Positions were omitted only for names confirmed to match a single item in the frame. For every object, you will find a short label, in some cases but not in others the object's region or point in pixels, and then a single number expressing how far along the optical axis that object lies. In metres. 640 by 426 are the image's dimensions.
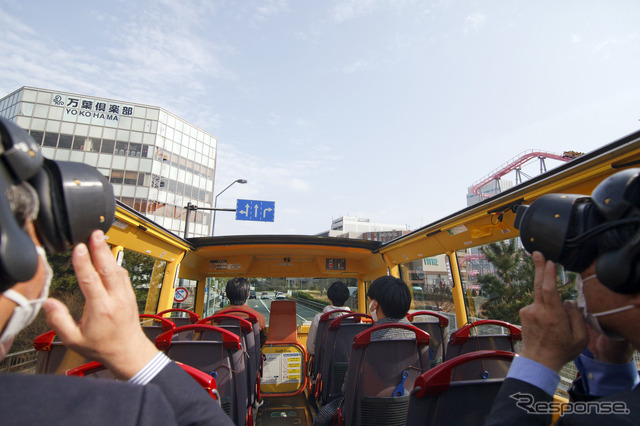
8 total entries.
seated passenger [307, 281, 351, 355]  5.63
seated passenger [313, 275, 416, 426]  3.11
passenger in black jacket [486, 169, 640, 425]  0.86
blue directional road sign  14.89
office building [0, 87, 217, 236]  31.67
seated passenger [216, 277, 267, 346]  5.00
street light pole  15.80
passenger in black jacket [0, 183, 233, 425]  0.62
